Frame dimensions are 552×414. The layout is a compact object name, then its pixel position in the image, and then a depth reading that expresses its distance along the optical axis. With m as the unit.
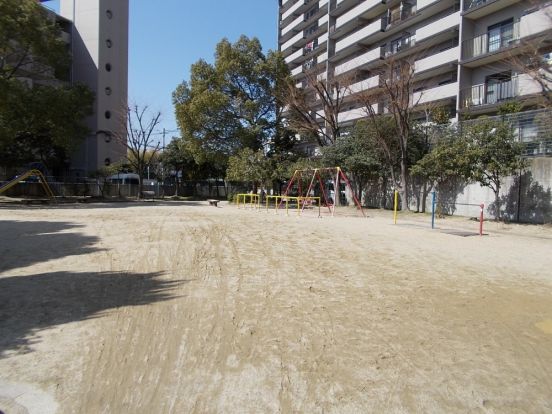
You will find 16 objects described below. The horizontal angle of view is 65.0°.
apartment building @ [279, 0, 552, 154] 22.19
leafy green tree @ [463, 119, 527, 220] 15.07
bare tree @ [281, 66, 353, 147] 26.66
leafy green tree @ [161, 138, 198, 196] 43.09
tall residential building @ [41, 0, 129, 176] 39.09
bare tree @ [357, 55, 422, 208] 20.50
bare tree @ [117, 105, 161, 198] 37.59
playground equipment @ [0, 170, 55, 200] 23.39
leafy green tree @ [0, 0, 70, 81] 21.48
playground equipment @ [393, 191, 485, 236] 12.38
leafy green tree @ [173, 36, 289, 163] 30.36
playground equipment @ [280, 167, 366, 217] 21.52
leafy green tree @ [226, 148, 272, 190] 27.70
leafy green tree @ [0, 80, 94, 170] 21.97
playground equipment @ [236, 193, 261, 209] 25.69
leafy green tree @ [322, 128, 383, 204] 22.59
